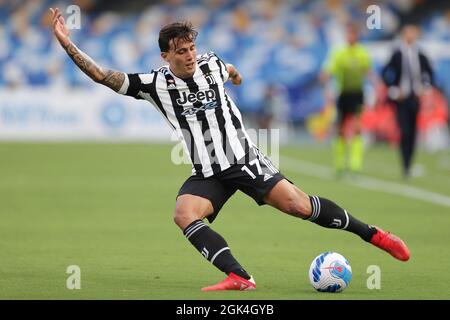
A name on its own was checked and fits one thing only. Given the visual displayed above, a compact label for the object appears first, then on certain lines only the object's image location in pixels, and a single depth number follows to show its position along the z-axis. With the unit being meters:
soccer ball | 15.79
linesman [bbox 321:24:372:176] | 38.31
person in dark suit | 36.94
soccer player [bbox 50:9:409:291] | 16.45
